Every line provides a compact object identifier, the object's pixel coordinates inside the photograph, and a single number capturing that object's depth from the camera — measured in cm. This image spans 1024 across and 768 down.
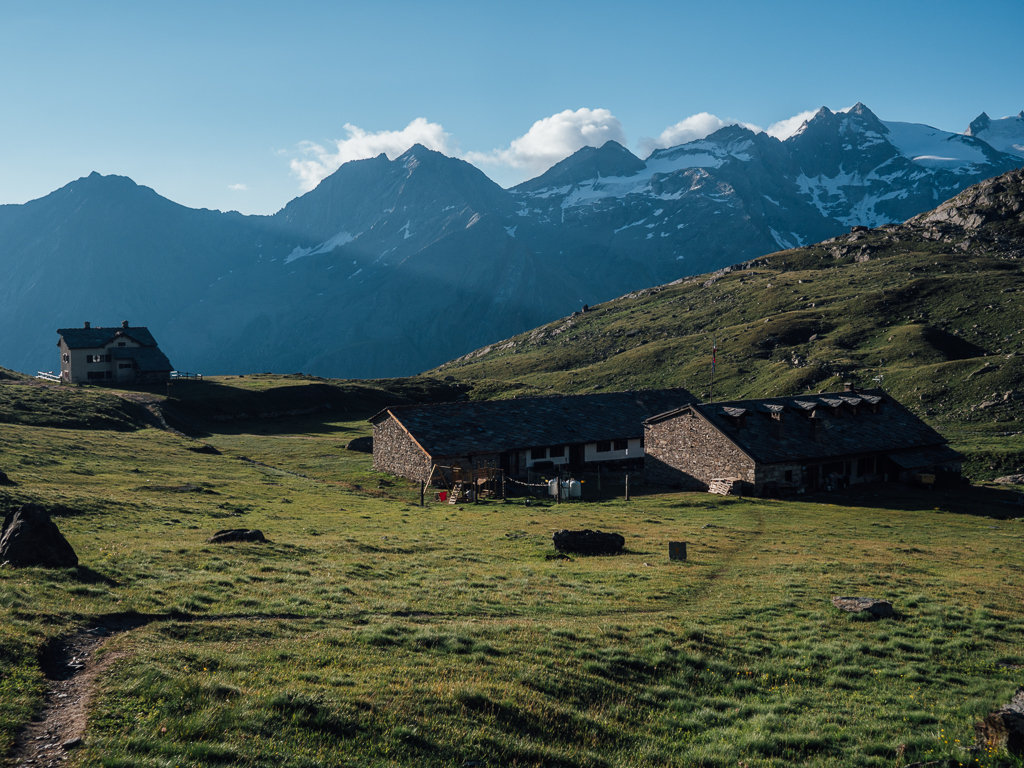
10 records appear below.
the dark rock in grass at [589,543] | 3161
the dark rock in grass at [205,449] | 6562
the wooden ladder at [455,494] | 5386
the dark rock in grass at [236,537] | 2773
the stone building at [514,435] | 6131
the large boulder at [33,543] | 1989
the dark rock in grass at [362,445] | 7781
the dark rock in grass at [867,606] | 2222
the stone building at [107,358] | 11456
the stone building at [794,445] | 5697
